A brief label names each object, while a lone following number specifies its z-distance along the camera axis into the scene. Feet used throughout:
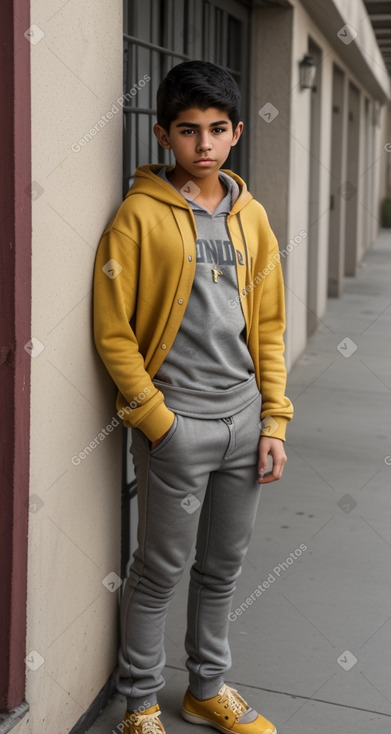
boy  8.00
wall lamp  22.20
